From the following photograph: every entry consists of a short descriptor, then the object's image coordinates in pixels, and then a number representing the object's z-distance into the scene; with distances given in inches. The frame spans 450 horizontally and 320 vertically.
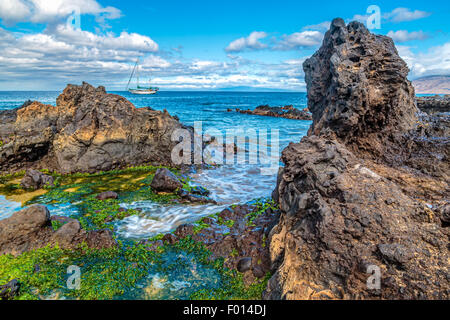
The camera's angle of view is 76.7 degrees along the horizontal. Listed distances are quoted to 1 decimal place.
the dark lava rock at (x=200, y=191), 366.6
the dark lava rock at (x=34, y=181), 378.0
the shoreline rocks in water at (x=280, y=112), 1544.0
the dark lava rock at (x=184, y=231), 246.5
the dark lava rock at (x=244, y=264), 187.5
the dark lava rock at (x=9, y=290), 165.9
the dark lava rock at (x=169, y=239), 238.3
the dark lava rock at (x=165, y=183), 362.3
